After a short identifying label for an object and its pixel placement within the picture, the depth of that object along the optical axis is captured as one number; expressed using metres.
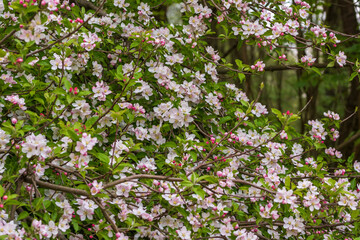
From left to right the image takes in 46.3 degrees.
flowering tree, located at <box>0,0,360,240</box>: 2.01
